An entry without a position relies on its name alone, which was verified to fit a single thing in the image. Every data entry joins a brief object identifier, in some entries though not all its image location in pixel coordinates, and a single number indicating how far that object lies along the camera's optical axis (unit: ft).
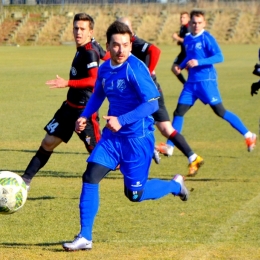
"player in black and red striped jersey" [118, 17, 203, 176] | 63.72
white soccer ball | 40.47
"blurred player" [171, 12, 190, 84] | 106.04
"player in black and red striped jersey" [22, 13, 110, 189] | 54.39
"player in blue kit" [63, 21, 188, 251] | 40.11
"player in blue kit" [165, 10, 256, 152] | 73.25
